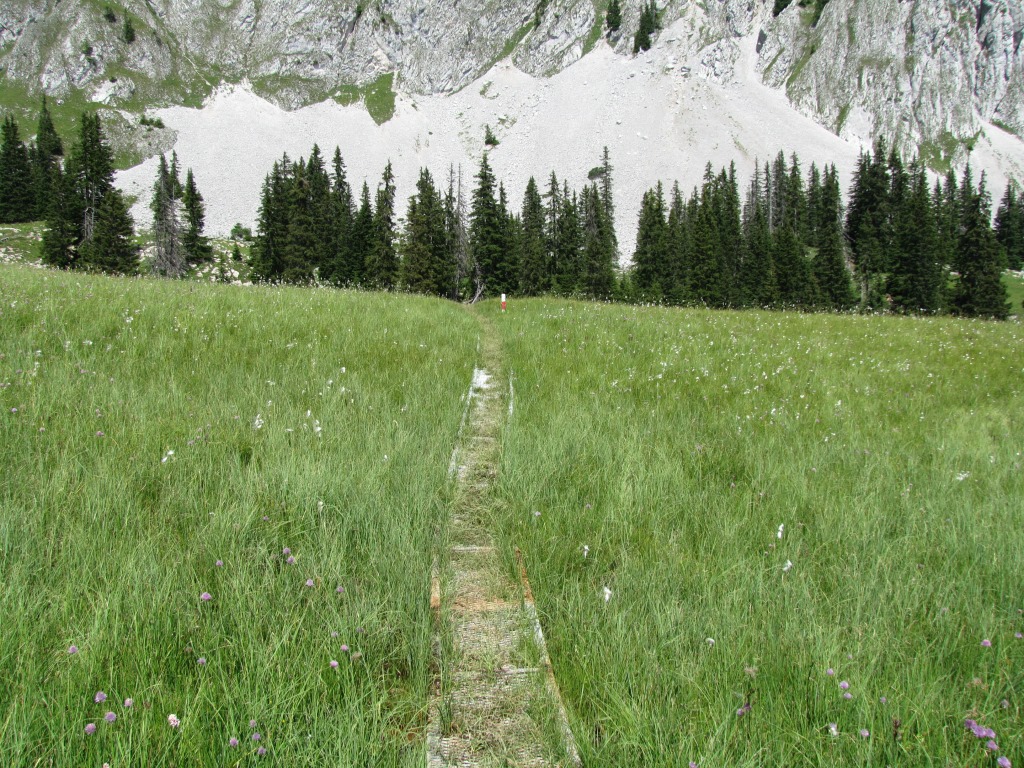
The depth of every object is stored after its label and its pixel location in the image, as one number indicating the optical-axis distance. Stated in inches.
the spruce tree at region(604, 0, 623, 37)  5994.1
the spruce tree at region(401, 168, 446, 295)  2320.4
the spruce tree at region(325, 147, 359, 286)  2955.2
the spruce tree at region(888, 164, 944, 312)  2605.8
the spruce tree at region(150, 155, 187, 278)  2465.6
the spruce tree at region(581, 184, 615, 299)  3014.3
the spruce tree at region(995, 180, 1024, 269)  4200.3
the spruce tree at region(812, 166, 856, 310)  2866.6
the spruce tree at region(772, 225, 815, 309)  2910.9
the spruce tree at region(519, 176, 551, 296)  2940.5
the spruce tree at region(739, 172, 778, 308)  2957.7
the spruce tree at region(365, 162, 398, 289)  2733.8
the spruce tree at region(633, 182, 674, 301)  3134.8
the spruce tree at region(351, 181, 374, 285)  2997.0
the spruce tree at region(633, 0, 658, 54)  5689.0
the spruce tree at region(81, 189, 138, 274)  2290.8
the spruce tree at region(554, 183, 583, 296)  3221.0
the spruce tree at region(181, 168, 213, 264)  3161.9
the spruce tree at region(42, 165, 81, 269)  2637.8
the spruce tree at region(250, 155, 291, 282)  2664.9
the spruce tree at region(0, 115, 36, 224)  3651.6
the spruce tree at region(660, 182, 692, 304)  3002.0
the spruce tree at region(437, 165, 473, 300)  2471.7
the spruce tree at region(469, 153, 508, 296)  2378.2
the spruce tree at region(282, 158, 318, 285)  2568.9
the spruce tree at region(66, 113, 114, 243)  2698.1
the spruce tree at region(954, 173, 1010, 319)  2330.2
